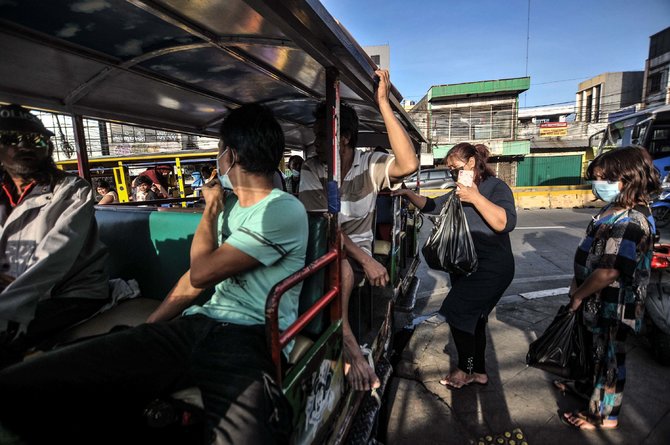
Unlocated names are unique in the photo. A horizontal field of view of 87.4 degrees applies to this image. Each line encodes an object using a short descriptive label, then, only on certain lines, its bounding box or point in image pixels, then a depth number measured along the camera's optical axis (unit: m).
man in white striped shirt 2.06
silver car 15.83
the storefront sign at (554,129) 25.06
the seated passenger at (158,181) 7.72
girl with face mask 1.92
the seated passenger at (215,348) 0.98
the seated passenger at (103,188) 6.74
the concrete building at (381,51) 27.05
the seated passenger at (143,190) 6.76
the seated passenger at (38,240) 1.72
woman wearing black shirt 2.34
